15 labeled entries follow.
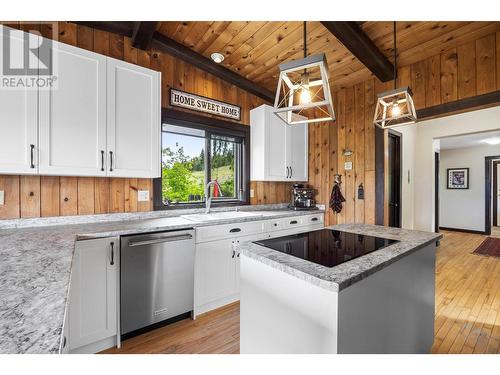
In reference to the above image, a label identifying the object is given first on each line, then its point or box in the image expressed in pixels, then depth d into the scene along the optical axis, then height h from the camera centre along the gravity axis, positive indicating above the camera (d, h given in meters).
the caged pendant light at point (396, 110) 1.54 +0.55
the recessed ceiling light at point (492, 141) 5.57 +1.14
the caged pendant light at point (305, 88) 1.15 +0.55
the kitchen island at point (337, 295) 0.99 -0.53
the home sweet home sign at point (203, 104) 2.70 +1.03
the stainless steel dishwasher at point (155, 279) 1.86 -0.77
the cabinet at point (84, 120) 1.66 +0.54
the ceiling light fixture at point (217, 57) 2.66 +1.49
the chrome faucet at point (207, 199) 2.80 -0.13
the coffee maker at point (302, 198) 3.58 -0.15
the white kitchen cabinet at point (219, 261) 2.27 -0.74
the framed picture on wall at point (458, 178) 6.51 +0.28
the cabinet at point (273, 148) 3.21 +0.57
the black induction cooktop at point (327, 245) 1.22 -0.35
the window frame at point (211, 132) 2.60 +0.73
